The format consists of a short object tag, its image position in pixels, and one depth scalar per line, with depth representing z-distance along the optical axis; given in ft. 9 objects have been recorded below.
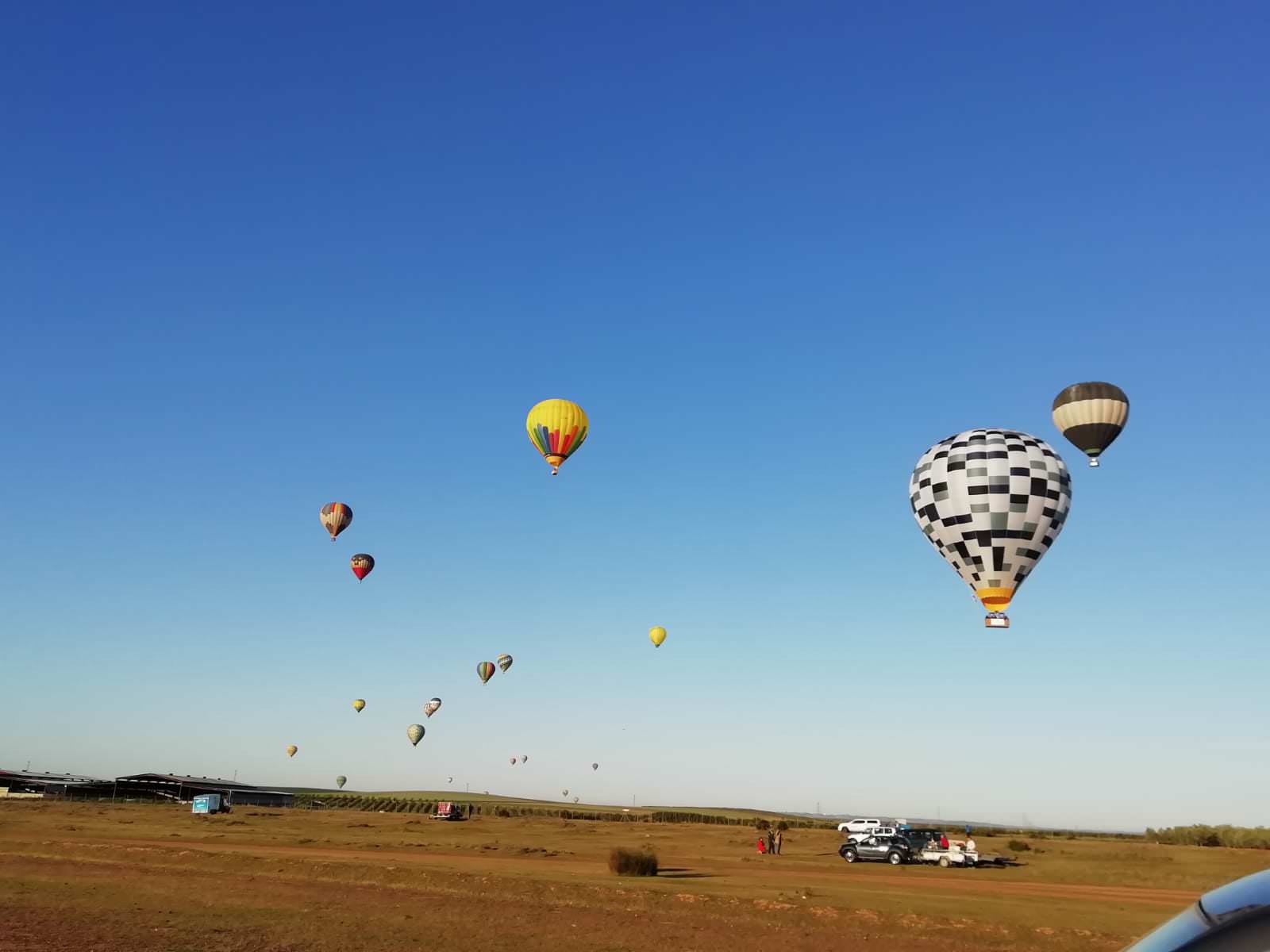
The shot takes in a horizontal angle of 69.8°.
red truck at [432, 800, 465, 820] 353.72
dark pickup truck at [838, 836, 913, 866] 172.35
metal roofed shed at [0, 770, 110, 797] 427.74
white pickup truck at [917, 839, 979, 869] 168.96
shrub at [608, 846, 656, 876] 137.08
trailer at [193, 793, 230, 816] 326.03
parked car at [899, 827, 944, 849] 177.27
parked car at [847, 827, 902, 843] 177.99
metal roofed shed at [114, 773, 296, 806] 453.58
